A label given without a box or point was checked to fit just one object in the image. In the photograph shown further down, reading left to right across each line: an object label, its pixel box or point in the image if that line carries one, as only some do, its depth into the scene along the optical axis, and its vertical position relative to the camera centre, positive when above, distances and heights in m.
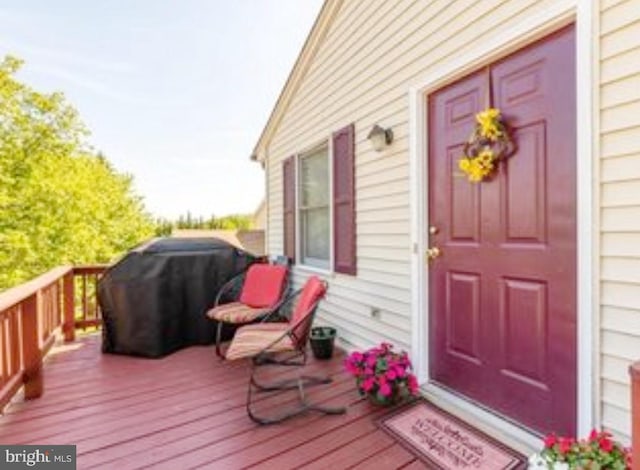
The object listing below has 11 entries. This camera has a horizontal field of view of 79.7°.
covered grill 3.54 -0.66
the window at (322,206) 3.57 +0.22
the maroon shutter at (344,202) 3.50 +0.23
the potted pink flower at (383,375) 2.41 -0.96
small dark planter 3.46 -1.08
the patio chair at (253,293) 3.57 -0.68
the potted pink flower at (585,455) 1.34 -0.84
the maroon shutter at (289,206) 4.82 +0.27
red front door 1.78 -0.11
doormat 1.84 -1.15
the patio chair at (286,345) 2.41 -0.80
